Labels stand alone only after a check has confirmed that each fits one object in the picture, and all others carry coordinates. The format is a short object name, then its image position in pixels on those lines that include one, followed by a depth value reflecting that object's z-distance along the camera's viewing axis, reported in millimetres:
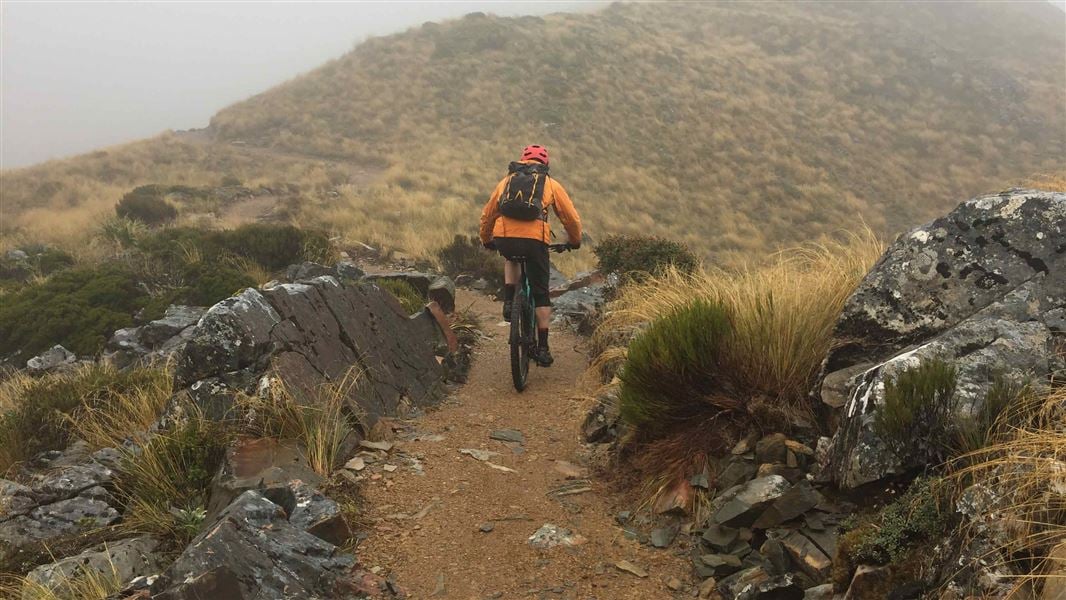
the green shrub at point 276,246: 12258
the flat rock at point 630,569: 3577
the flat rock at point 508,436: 5719
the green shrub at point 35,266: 12945
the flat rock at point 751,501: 3482
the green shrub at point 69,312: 9164
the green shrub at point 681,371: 4332
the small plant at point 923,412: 2879
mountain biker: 6473
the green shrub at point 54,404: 5895
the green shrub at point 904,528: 2582
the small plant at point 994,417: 2727
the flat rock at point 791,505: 3330
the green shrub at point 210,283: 10141
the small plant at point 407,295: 8562
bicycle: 6730
